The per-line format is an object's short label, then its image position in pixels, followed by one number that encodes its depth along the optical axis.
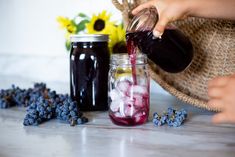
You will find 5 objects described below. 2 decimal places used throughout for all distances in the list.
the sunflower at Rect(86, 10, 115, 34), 0.92
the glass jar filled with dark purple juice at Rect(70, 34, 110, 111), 0.78
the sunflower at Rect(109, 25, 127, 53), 0.90
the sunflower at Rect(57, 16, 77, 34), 0.99
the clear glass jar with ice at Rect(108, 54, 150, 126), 0.69
